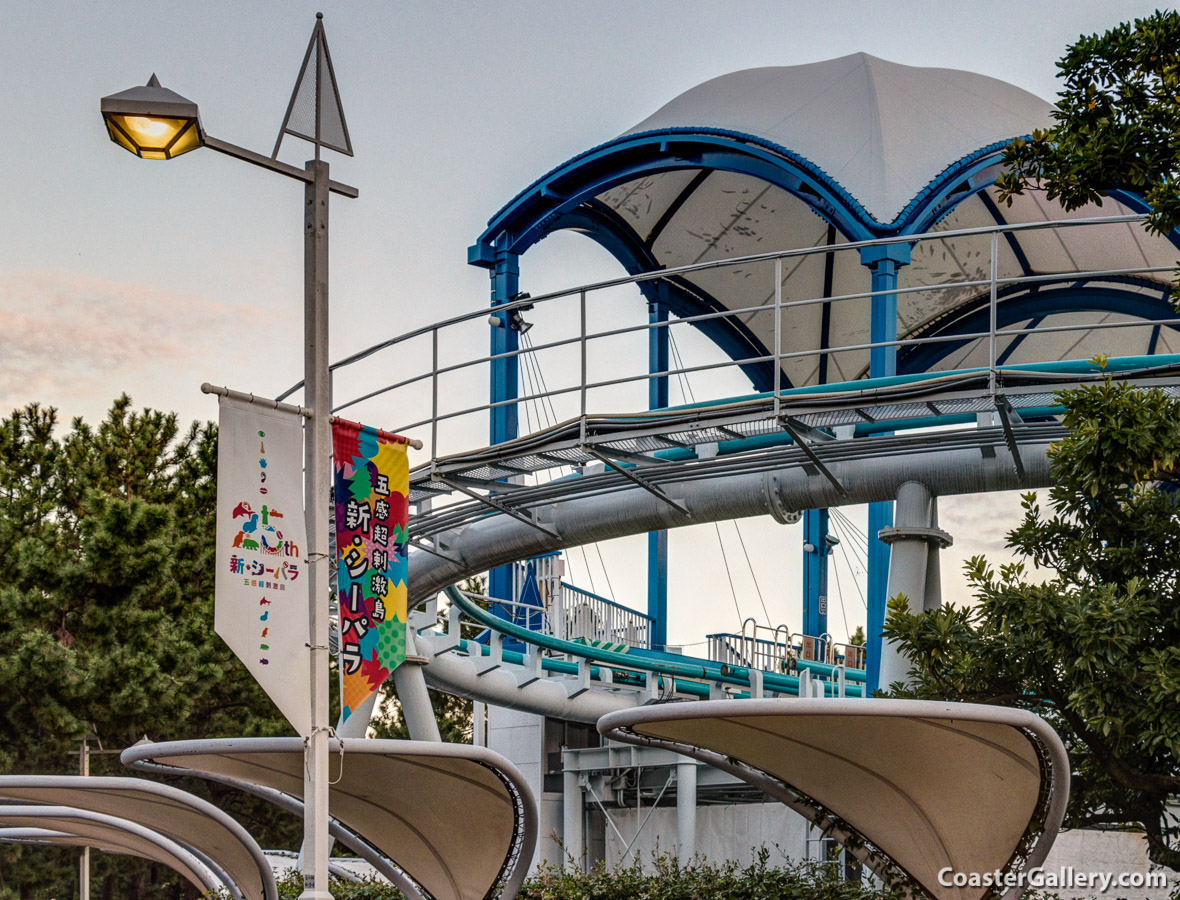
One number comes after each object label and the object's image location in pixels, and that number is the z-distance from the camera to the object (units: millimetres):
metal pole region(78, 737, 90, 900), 26703
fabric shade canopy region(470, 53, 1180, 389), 22094
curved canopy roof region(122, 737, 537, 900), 13312
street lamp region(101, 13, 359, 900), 9031
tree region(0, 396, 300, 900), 30938
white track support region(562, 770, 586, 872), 29641
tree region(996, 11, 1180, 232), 11164
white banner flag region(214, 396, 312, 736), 9336
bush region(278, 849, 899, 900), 14914
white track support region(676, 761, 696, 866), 27250
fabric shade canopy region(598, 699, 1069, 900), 11070
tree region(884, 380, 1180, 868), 10945
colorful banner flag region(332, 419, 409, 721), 10164
